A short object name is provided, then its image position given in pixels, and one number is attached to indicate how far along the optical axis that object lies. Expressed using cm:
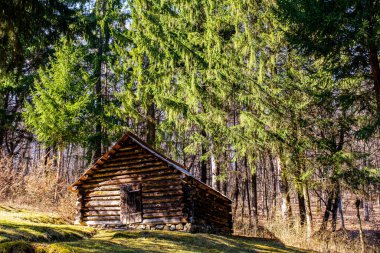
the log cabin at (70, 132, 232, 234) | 1606
